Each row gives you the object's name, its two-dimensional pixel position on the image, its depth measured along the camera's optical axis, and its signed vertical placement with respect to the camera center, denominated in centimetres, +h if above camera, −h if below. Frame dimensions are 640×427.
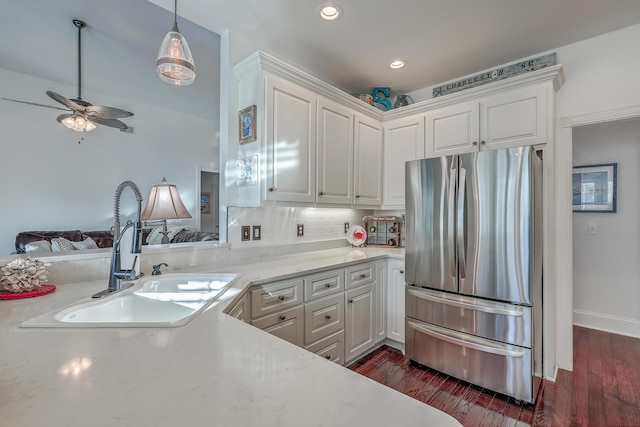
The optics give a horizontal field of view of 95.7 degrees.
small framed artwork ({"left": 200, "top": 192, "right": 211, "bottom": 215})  532 +21
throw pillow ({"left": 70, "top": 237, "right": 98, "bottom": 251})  296 -33
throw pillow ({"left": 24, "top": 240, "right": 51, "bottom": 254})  256 -29
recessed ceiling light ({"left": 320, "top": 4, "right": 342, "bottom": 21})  191 +138
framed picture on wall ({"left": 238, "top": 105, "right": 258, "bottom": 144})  204 +65
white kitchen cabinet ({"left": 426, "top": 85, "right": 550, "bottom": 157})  217 +77
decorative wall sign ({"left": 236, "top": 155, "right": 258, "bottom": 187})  204 +32
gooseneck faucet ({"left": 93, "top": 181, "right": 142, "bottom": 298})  130 -18
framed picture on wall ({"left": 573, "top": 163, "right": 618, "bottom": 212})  304 +31
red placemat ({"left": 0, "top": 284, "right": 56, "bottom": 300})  116 -33
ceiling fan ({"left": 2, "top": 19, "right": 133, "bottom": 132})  267 +102
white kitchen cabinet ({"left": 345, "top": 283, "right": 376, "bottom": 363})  223 -85
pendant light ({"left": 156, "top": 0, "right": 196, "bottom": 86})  135 +74
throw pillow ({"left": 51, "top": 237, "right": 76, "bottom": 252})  272 -30
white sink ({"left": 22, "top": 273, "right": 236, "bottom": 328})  91 -38
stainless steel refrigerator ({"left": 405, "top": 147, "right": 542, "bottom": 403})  182 -35
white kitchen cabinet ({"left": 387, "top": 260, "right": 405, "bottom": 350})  252 -76
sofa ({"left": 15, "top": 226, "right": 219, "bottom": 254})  275 -29
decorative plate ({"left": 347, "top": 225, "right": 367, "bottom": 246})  305 -22
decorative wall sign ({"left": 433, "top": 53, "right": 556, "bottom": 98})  240 +127
